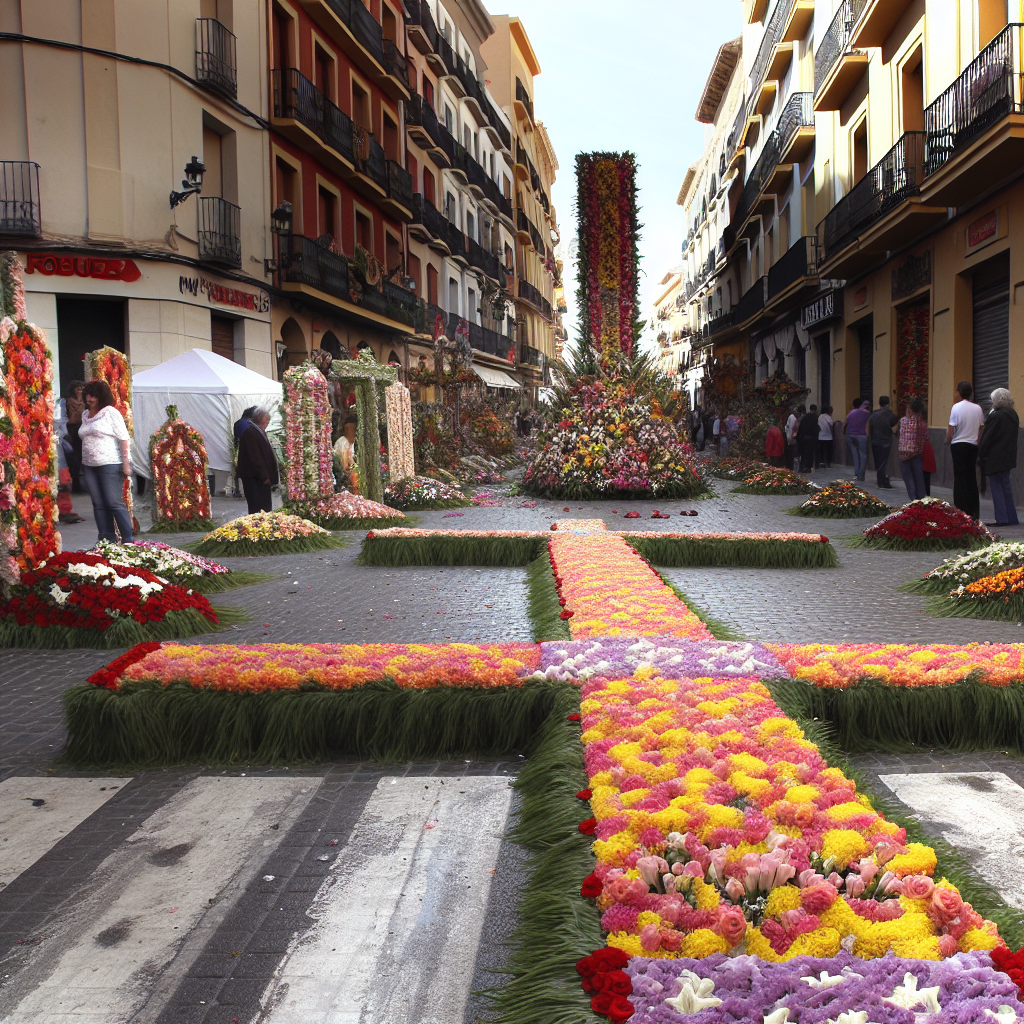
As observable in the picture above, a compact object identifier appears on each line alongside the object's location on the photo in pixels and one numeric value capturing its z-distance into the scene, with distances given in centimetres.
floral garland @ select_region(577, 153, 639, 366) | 1670
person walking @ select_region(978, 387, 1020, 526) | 1101
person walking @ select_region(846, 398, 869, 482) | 1927
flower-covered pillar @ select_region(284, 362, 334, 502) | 1211
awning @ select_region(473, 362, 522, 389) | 4042
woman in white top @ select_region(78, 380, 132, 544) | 873
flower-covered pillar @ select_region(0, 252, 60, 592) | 635
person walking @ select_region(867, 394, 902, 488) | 1664
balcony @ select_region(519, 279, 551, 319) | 5512
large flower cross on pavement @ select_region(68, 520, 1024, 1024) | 205
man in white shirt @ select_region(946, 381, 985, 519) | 1134
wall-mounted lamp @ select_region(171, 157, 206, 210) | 1655
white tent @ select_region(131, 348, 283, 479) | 1562
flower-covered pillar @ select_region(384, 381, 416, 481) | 1534
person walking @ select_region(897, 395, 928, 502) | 1284
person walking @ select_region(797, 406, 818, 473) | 2208
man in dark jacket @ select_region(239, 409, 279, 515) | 1129
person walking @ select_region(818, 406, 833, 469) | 2364
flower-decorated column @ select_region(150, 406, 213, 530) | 1187
